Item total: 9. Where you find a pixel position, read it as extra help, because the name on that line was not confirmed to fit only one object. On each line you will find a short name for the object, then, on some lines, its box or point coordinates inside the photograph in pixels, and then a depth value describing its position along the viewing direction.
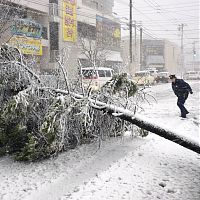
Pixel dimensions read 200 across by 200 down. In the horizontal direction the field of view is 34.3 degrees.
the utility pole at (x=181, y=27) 75.19
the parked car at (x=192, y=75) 43.88
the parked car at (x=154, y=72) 36.83
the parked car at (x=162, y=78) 38.30
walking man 11.35
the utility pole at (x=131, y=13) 32.62
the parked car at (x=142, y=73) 29.20
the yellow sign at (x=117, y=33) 44.66
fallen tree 6.55
